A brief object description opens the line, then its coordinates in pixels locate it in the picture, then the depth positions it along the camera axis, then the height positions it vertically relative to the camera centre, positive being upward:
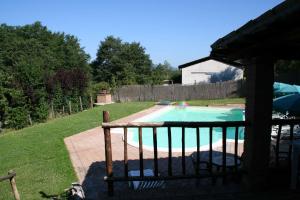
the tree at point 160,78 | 41.63 +1.85
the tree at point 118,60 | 52.06 +5.83
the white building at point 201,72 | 35.59 +2.18
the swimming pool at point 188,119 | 12.07 -1.82
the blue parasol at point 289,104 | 7.61 -0.49
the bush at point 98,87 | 25.09 +0.27
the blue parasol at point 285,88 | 13.56 -0.04
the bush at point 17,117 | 14.26 -1.37
